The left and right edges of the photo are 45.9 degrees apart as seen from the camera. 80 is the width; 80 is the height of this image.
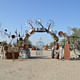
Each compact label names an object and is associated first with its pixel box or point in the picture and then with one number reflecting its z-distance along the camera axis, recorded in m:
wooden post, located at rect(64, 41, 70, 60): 9.56
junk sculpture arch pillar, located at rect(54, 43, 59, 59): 10.22
